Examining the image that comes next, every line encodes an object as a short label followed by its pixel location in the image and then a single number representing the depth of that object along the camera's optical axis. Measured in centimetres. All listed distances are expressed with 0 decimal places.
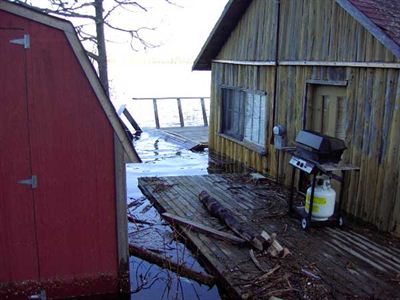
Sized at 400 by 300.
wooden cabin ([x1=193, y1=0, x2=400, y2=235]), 662
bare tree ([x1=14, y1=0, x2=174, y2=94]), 1532
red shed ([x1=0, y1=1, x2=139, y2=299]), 436
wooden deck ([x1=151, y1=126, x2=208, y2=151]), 1482
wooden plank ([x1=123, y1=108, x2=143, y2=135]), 1840
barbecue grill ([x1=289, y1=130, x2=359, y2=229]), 625
